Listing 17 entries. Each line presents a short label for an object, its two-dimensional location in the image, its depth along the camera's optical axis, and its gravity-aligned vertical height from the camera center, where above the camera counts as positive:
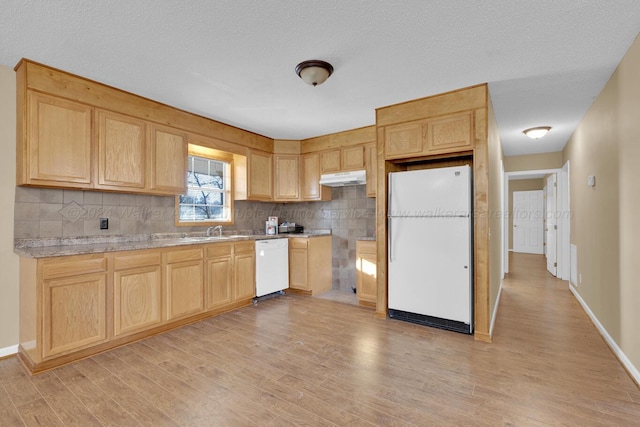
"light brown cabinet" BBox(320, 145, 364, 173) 4.36 +0.82
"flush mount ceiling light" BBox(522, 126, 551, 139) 4.29 +1.19
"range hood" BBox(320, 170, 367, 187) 4.30 +0.52
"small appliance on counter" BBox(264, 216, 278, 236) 4.87 -0.20
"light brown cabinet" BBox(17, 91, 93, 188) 2.45 +0.61
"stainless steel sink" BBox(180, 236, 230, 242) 3.47 -0.30
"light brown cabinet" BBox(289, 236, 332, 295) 4.46 -0.77
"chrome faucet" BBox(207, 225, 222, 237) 4.13 -0.21
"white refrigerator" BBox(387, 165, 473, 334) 2.98 -0.35
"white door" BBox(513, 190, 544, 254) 8.95 -0.22
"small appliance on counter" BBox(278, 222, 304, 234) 5.03 -0.24
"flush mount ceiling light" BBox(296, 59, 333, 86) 2.43 +1.17
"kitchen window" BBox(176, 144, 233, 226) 4.03 +0.34
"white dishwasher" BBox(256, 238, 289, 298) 4.12 -0.74
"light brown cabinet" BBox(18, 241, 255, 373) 2.28 -0.75
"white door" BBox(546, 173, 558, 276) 5.92 -0.25
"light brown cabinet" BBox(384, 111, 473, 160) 2.99 +0.81
